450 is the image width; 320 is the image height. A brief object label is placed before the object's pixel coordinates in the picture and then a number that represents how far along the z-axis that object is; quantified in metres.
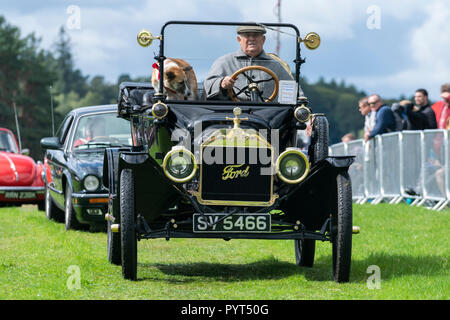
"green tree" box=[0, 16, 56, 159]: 63.38
